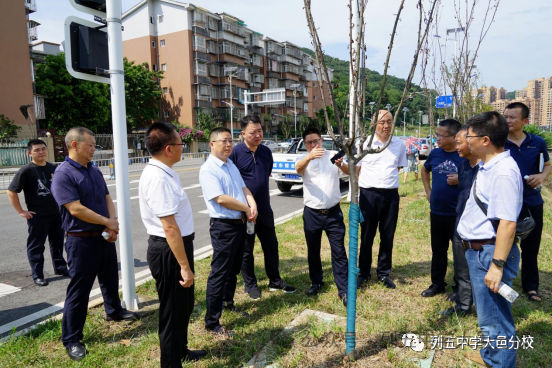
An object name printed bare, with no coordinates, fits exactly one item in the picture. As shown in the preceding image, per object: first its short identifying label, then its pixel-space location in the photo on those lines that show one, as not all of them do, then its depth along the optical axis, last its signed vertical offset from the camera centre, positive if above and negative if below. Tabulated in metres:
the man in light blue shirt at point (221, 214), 3.21 -0.59
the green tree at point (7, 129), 22.70 +1.53
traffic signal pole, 3.43 +0.25
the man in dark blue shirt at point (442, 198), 3.77 -0.57
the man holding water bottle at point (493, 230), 2.21 -0.57
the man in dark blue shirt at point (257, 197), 4.05 -0.56
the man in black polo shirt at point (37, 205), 4.53 -0.66
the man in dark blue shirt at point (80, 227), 2.98 -0.64
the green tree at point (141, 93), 39.44 +6.18
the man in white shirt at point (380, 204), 4.16 -0.68
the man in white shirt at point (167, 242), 2.43 -0.63
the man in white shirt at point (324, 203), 3.85 -0.61
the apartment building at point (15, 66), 26.44 +6.36
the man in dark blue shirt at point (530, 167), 3.68 -0.27
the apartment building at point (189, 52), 45.22 +12.37
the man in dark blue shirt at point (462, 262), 3.13 -1.12
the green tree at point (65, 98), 30.92 +4.59
